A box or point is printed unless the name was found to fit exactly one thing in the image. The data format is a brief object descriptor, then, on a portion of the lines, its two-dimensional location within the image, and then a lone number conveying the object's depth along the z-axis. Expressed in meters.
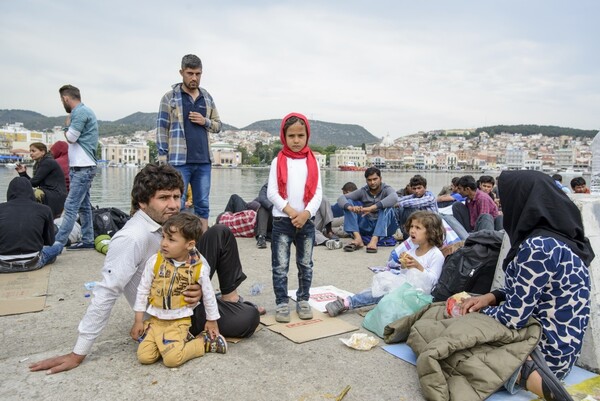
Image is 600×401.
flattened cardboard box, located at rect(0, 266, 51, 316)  3.63
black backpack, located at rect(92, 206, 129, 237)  6.71
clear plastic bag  3.25
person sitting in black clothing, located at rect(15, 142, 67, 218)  6.57
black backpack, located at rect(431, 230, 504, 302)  3.41
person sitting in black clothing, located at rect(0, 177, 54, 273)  4.71
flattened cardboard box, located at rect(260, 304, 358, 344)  3.15
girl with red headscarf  3.50
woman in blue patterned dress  2.33
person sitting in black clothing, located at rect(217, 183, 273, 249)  6.77
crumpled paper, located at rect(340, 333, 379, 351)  2.95
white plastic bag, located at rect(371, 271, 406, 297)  3.79
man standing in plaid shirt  4.79
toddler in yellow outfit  2.58
